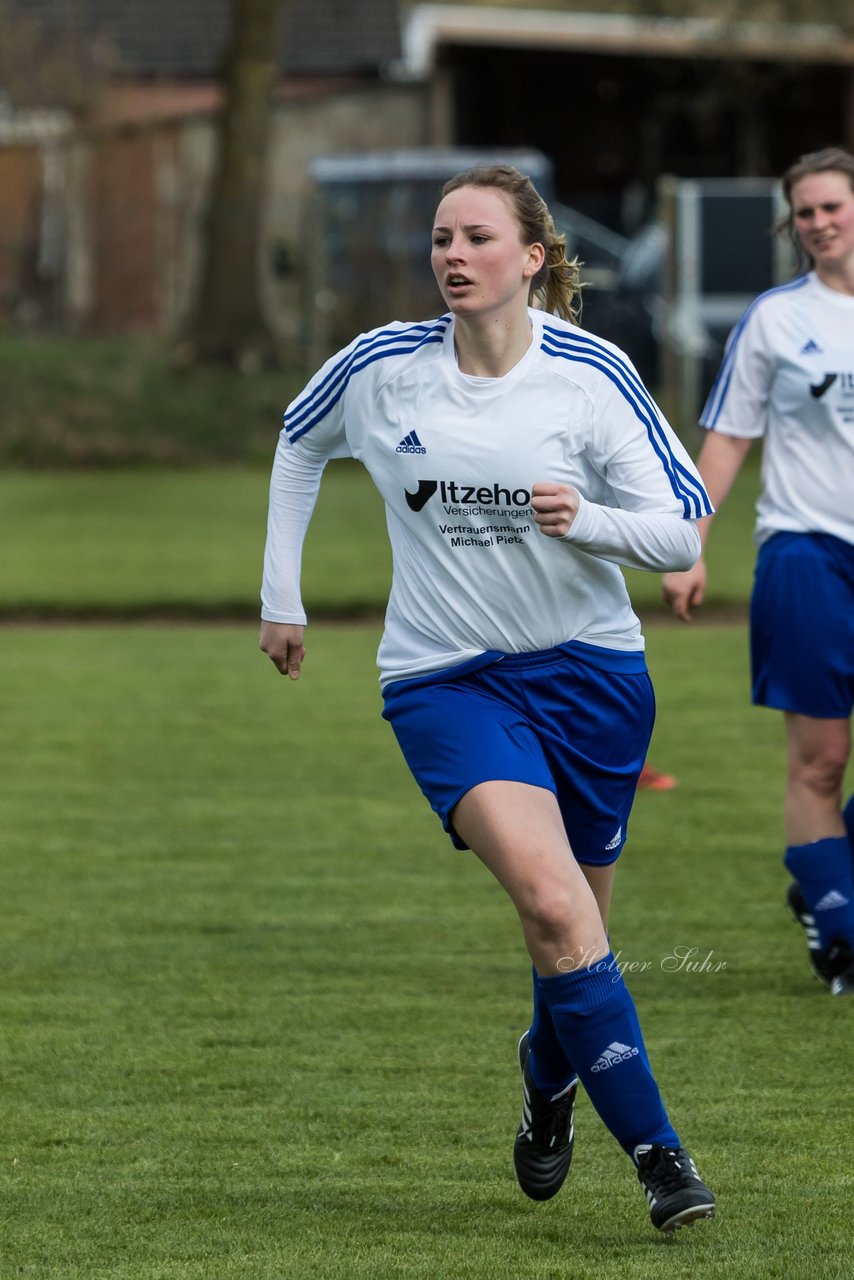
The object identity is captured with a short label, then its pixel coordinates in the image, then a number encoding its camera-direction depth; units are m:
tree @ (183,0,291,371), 49.75
